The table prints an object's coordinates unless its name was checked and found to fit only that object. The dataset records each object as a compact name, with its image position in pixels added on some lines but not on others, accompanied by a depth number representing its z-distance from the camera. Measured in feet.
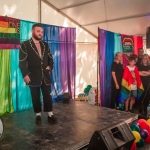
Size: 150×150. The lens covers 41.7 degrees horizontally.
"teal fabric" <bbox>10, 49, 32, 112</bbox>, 12.16
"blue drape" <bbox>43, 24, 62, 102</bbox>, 13.99
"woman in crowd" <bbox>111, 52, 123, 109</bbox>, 14.57
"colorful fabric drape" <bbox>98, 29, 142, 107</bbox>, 14.15
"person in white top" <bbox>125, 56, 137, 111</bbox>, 14.22
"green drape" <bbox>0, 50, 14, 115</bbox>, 11.64
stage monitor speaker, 6.46
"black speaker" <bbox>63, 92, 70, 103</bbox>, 14.69
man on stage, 9.80
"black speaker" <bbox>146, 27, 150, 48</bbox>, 15.55
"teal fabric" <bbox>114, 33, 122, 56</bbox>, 15.62
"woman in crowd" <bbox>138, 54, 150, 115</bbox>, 14.47
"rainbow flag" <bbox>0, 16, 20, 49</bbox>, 11.39
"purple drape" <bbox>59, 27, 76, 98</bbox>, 15.07
